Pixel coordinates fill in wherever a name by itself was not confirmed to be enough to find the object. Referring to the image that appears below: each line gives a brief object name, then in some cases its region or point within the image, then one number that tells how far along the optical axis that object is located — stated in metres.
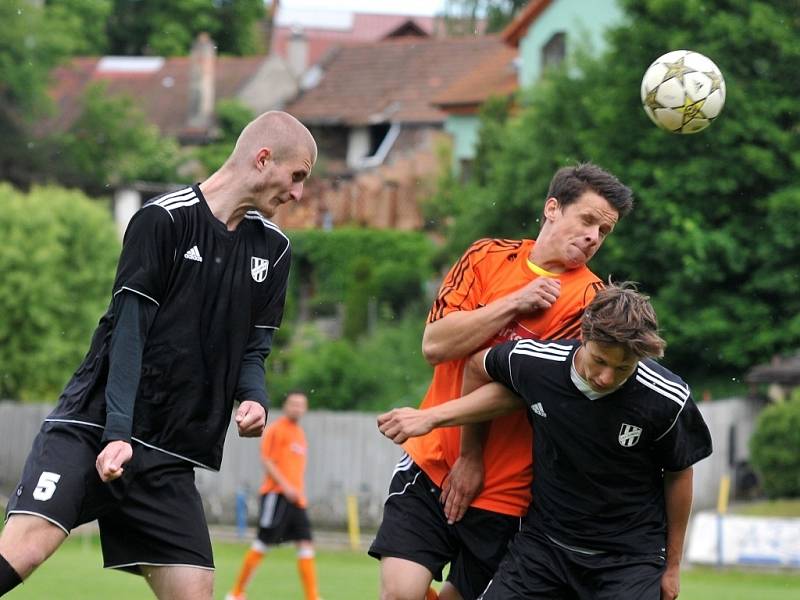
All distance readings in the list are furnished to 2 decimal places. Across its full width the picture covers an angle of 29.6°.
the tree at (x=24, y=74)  50.25
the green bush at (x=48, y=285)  34.81
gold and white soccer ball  7.90
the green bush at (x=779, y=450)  24.64
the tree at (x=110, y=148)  52.44
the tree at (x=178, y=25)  67.31
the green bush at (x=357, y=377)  33.16
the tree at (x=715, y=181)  29.72
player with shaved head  6.14
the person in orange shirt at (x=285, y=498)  14.02
